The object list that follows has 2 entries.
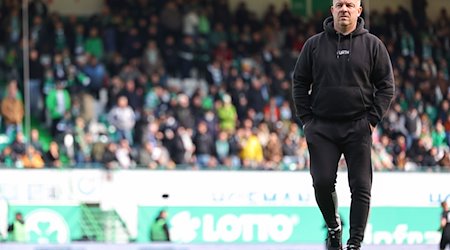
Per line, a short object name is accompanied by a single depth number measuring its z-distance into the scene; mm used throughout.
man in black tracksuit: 18594
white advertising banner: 39844
